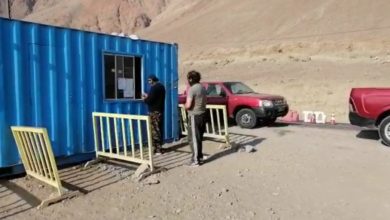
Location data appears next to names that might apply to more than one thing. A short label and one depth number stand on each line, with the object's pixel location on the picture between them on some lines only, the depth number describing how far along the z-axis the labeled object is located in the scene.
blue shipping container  8.24
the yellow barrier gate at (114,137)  8.71
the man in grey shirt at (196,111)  9.05
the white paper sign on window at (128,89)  10.74
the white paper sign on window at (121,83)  10.55
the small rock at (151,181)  7.83
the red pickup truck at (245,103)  15.09
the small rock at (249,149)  10.72
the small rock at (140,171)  8.11
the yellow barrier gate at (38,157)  6.95
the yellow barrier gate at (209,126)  11.05
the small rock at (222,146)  11.09
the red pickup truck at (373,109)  11.63
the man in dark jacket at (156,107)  10.09
